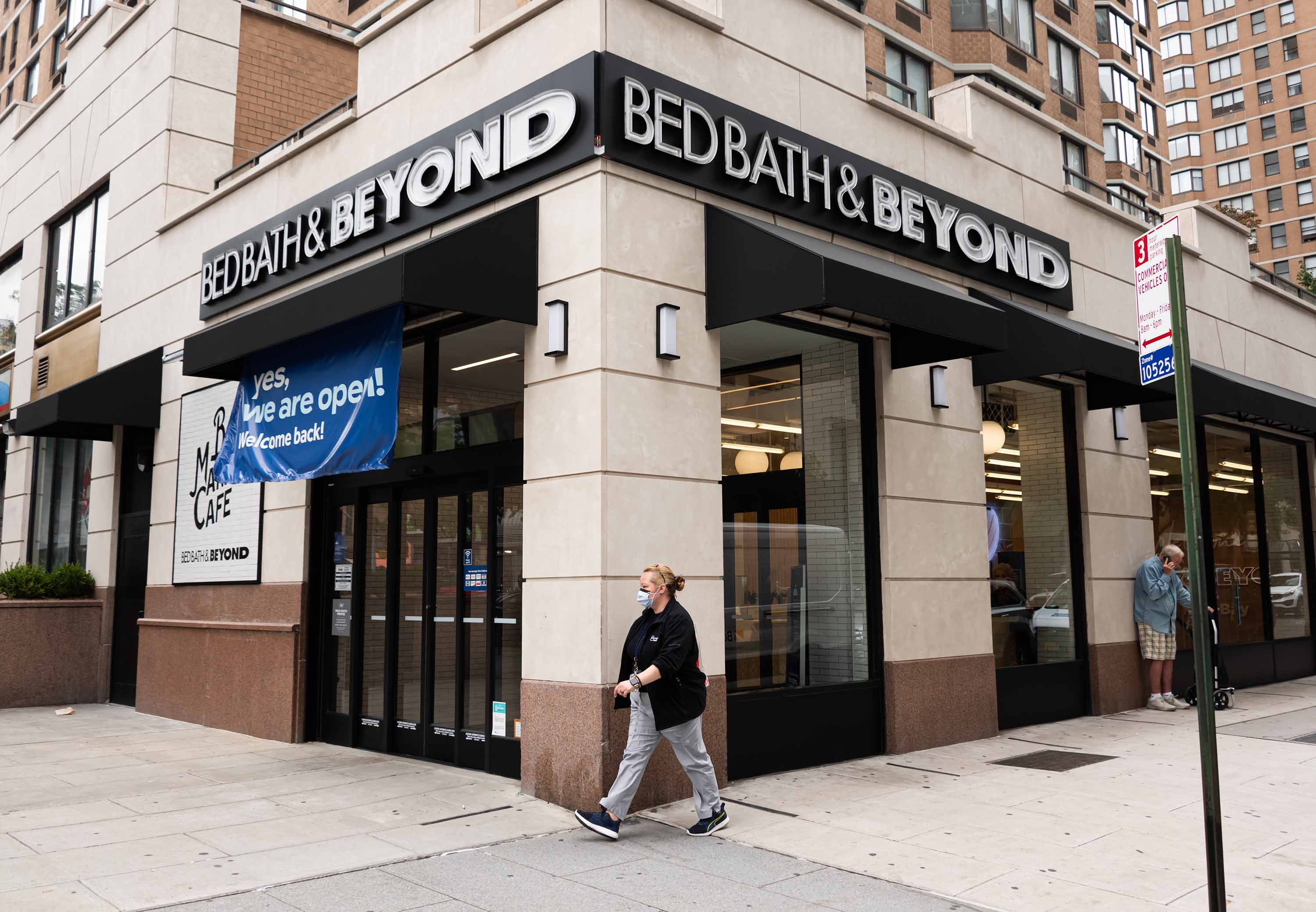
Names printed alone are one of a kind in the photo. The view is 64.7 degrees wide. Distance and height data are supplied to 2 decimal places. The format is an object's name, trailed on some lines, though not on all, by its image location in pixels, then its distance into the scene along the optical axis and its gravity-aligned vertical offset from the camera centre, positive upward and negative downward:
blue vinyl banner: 8.68 +1.55
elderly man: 12.23 -0.47
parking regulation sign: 4.75 +1.24
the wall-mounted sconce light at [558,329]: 7.69 +1.82
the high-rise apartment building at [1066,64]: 29.14 +16.23
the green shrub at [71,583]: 14.45 -0.04
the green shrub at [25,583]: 14.18 -0.03
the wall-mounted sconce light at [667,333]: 7.77 +1.81
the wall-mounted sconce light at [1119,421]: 12.69 +1.84
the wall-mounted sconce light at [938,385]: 10.20 +1.84
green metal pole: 4.27 -0.08
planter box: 13.97 -0.97
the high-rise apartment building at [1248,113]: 64.06 +29.34
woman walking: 6.50 -0.81
